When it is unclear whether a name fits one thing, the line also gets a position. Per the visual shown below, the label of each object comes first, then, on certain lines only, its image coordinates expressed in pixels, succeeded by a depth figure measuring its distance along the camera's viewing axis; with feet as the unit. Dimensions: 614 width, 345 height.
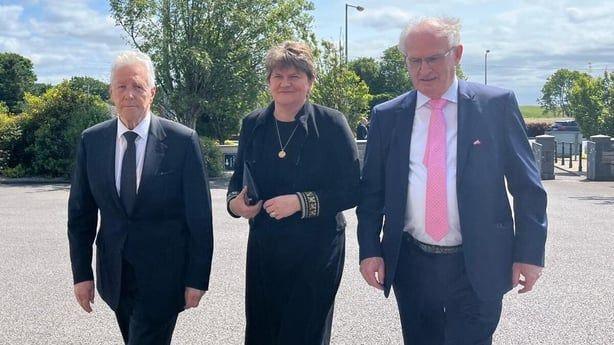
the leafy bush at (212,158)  62.08
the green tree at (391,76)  211.61
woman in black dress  10.52
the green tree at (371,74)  217.36
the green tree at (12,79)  227.81
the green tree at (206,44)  65.05
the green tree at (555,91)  252.05
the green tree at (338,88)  80.02
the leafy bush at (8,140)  61.98
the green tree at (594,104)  73.31
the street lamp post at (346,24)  88.28
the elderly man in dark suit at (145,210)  10.09
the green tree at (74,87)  63.36
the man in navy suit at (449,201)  9.81
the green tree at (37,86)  231.16
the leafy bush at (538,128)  161.52
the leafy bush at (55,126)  59.57
